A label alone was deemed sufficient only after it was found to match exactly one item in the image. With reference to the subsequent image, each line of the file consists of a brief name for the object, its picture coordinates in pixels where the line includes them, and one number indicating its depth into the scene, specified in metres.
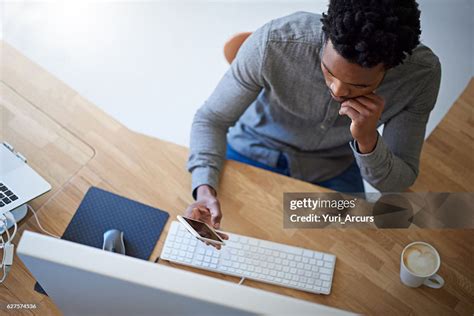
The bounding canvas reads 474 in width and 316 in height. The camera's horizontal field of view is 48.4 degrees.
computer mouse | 1.32
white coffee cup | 1.27
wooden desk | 1.30
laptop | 1.31
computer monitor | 0.74
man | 1.04
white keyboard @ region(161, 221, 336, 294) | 1.31
